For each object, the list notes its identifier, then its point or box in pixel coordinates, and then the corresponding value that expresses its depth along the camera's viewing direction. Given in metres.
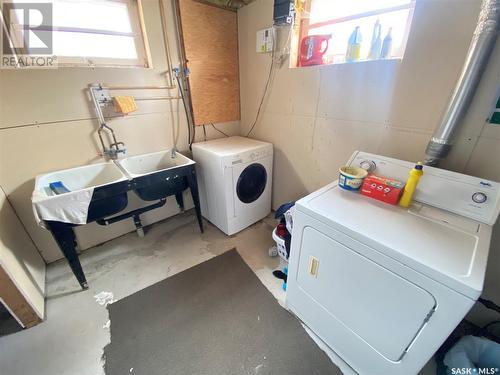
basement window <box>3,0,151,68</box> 1.52
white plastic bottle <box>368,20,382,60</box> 1.38
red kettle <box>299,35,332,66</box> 1.66
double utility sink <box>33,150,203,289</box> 1.46
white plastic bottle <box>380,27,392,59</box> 1.36
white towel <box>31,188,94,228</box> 1.29
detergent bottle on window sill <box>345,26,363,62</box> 1.46
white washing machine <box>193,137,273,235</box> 1.89
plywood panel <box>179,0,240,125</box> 1.97
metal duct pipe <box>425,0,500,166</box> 0.92
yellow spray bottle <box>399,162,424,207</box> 1.07
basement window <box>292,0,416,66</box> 1.34
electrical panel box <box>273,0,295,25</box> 1.67
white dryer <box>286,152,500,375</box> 0.74
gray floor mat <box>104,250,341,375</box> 1.19
